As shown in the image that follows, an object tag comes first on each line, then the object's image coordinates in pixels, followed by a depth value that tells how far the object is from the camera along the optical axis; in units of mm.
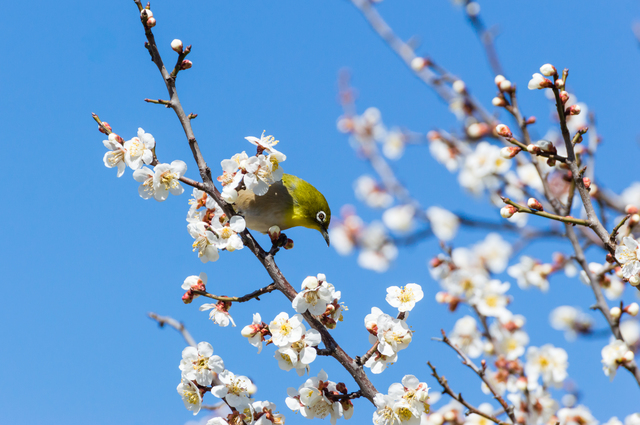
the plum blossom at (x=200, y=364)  5836
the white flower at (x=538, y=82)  6187
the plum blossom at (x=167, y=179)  5711
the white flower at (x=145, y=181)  5832
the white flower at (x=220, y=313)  5852
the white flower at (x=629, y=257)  5590
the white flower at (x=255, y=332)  5586
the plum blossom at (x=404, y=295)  5570
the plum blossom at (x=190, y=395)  5926
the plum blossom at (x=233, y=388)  5738
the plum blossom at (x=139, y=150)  5785
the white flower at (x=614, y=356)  7550
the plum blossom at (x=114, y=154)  5812
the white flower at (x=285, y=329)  5254
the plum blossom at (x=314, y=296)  5219
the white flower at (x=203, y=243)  5797
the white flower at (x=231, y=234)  5512
